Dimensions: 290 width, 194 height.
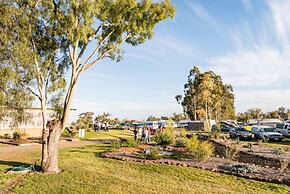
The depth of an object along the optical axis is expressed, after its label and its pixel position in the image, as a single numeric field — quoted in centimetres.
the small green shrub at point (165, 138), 1601
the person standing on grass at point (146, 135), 1807
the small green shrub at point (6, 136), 2003
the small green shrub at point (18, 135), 1904
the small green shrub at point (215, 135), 2171
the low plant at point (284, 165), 963
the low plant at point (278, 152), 1281
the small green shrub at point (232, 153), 1259
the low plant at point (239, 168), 916
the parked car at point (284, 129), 2400
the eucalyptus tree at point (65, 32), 881
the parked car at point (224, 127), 3335
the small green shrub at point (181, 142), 1523
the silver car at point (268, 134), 2102
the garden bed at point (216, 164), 874
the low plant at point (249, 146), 1512
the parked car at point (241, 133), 2326
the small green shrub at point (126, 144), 1502
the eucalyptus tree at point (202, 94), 4316
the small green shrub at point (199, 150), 1094
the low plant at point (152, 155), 1107
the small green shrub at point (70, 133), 2159
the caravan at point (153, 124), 3526
